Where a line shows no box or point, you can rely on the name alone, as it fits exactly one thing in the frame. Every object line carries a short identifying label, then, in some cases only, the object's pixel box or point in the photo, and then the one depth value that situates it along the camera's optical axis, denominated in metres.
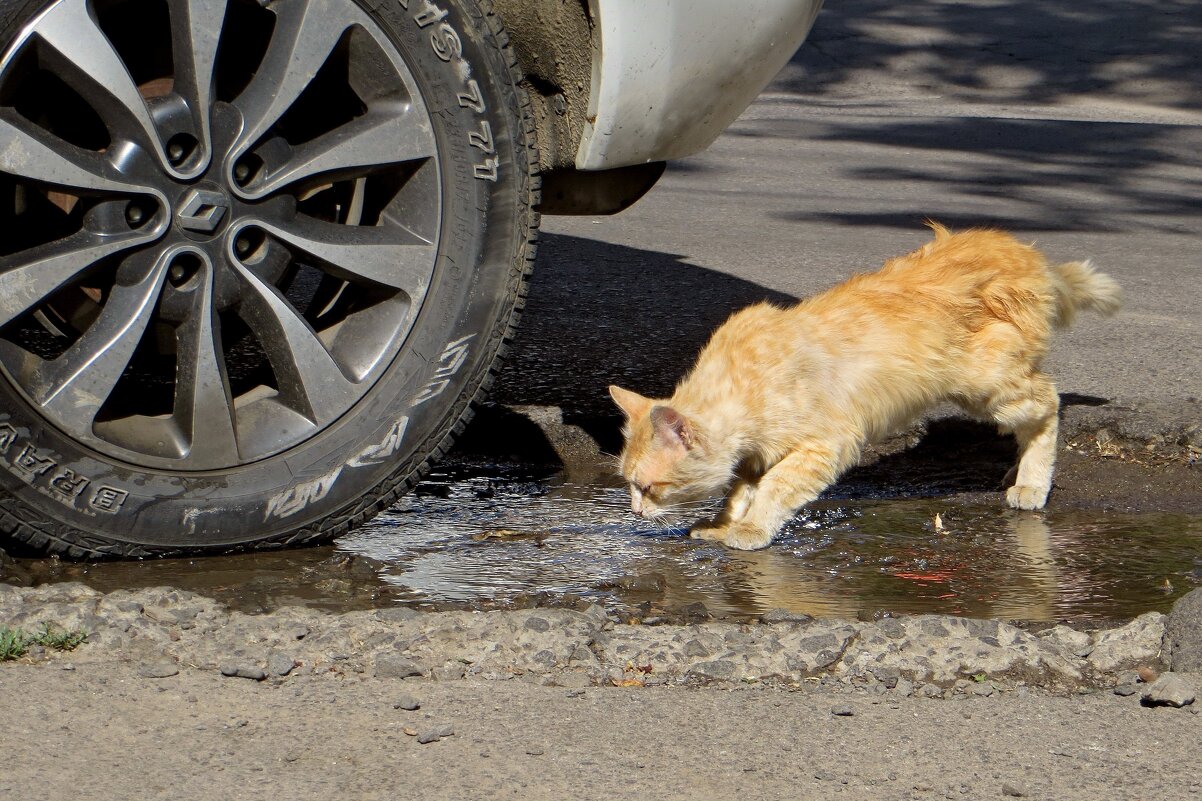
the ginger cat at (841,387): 8.26
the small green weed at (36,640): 5.59
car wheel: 6.37
